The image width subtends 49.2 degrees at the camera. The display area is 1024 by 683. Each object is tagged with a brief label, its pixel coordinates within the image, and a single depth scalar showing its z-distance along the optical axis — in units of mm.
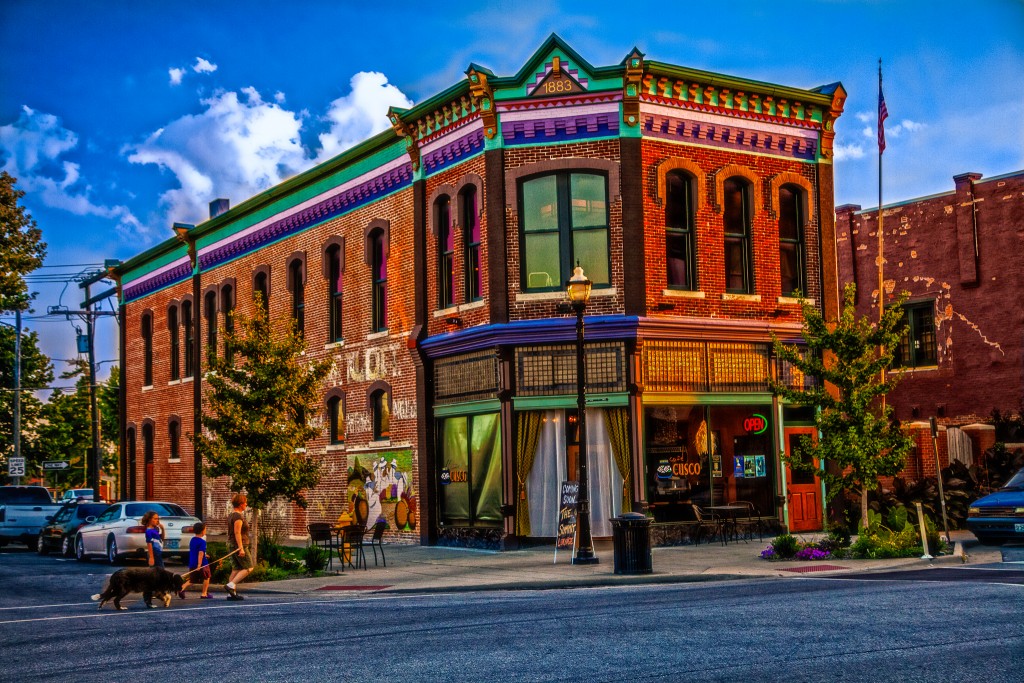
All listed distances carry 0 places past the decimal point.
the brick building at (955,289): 34281
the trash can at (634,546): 19094
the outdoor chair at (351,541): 21750
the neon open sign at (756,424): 26094
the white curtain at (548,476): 24516
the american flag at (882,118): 30438
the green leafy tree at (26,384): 60719
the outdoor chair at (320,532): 21562
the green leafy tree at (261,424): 21406
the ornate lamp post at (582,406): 20672
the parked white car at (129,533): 25078
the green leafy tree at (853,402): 21250
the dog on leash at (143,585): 16047
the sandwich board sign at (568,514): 22062
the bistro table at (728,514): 24667
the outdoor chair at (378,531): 21891
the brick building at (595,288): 24609
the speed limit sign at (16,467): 48969
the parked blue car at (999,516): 20266
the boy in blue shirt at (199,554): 18141
